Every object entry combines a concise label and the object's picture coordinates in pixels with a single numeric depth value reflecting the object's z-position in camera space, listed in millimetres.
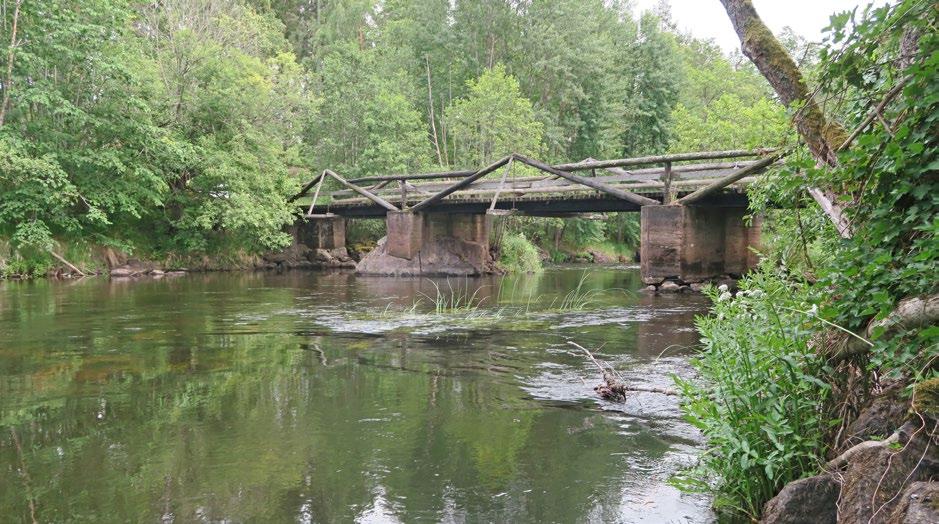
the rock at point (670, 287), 18375
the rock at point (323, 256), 32406
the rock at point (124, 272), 26297
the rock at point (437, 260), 26625
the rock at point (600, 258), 45375
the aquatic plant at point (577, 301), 14949
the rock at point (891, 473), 3051
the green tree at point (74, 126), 22875
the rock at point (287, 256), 32625
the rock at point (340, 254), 32625
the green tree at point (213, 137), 28312
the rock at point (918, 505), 2762
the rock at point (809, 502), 3377
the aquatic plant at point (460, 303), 14219
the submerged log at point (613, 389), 6738
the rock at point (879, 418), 3354
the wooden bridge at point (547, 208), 18203
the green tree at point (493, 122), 35281
